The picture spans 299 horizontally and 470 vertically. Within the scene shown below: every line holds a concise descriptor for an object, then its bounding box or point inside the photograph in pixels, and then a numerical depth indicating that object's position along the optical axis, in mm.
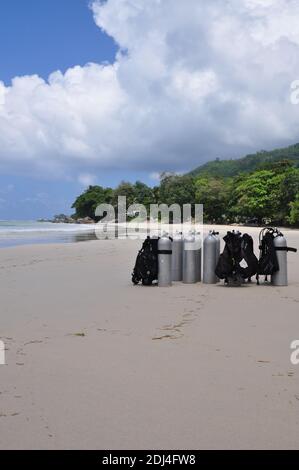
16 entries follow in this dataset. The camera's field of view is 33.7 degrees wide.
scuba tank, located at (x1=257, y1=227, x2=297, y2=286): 9688
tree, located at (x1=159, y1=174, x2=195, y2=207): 88000
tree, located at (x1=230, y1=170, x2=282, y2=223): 57438
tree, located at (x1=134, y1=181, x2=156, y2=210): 103750
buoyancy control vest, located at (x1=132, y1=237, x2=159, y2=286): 9844
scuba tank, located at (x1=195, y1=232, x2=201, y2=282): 10359
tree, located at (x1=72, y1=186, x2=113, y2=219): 142000
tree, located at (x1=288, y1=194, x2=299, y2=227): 46250
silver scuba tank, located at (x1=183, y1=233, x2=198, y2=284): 10273
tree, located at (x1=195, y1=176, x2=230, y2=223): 72125
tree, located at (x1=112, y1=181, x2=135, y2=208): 112562
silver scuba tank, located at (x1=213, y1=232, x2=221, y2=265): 10098
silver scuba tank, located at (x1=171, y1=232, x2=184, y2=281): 10695
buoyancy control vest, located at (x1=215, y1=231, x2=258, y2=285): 9539
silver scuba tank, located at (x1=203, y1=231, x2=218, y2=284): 9953
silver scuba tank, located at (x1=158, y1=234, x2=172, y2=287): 9742
